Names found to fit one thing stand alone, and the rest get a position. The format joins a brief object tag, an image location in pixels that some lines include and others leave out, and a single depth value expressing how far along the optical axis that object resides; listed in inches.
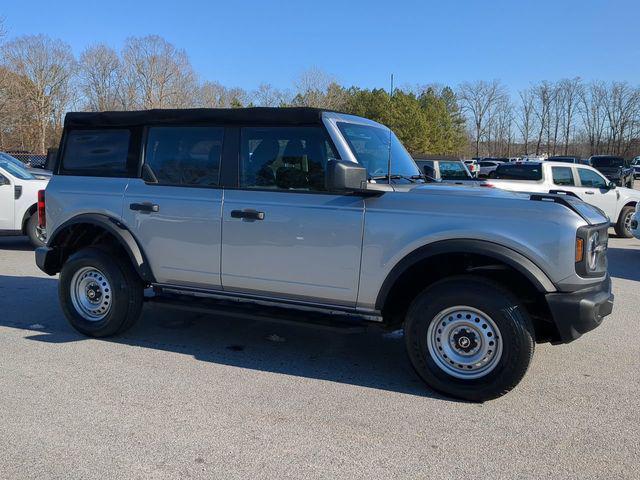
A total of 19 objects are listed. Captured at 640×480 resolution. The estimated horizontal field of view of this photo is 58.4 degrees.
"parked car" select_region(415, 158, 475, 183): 715.8
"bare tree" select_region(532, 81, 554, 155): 3782.0
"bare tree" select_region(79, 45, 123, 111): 2394.2
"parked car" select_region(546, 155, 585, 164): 1567.2
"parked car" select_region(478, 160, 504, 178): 1875.0
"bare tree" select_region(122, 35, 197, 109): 2311.8
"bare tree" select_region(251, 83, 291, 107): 2461.9
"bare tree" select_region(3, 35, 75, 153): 2089.1
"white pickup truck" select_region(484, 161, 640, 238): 518.6
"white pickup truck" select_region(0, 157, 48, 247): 408.5
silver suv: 154.6
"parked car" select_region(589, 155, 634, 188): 1220.2
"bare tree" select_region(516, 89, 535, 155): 3868.1
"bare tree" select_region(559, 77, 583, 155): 3735.2
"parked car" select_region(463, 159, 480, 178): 1507.6
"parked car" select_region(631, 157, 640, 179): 2027.6
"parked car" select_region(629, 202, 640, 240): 413.7
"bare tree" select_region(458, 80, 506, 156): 3868.1
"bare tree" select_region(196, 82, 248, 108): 2490.2
